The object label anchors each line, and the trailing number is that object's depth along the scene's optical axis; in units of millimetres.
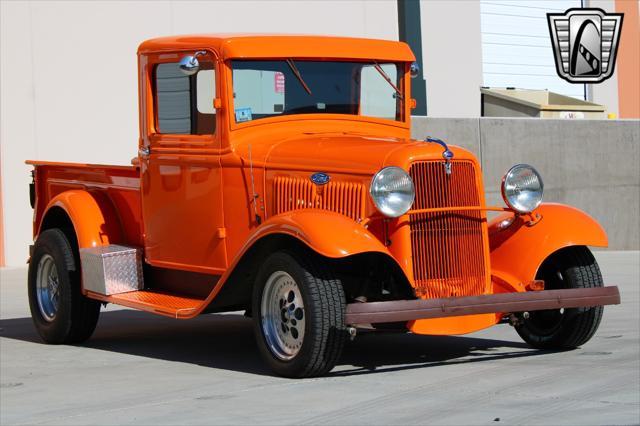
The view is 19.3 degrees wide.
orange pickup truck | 10384
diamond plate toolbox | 12671
